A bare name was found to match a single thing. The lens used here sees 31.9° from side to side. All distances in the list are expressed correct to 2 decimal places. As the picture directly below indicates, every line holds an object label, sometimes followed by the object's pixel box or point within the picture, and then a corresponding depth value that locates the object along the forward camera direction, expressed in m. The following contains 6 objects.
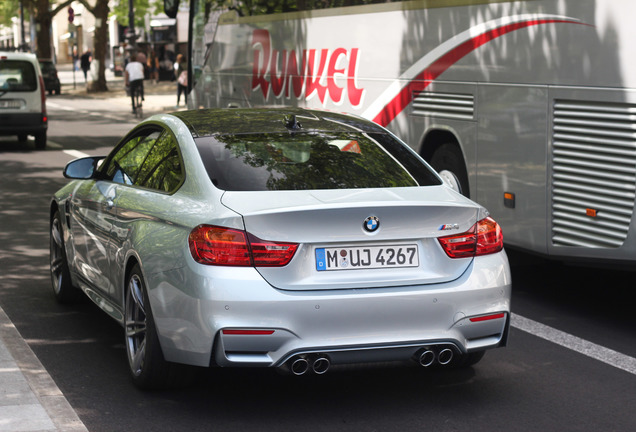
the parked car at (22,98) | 22.06
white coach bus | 7.42
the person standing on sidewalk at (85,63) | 59.56
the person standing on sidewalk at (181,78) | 32.28
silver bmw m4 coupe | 4.96
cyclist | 33.69
